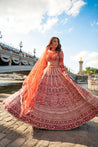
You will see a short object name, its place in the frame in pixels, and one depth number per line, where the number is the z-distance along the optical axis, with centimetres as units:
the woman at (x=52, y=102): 236
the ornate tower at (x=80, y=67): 5031
